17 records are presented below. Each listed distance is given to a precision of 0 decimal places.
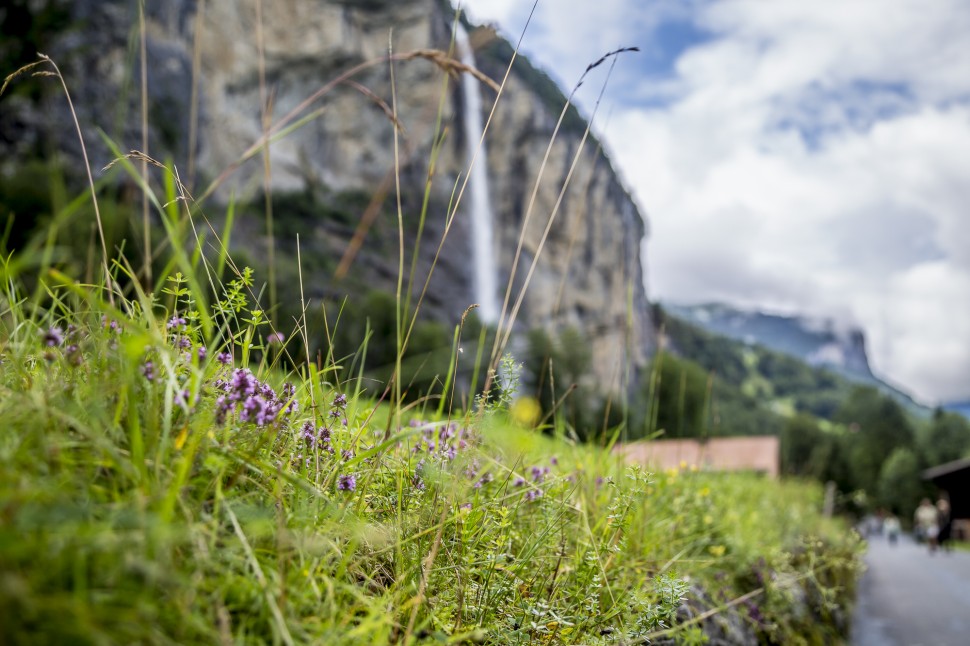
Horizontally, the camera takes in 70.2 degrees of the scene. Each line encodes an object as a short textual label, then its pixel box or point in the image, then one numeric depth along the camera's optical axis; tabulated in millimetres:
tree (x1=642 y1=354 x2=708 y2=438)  42247
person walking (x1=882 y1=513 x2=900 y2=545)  27356
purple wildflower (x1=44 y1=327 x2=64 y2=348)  1278
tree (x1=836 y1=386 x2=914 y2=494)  55250
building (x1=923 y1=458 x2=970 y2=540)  37312
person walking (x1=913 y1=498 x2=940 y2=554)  20578
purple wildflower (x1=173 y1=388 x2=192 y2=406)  1294
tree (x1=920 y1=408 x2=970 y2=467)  59031
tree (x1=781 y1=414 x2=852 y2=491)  53938
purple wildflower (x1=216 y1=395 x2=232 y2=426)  1452
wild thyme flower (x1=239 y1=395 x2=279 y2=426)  1460
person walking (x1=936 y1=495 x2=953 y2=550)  23983
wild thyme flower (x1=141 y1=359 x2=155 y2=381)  1418
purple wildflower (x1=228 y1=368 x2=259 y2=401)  1466
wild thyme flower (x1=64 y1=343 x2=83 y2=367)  1396
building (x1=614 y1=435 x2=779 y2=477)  23672
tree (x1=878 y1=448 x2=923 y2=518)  48156
